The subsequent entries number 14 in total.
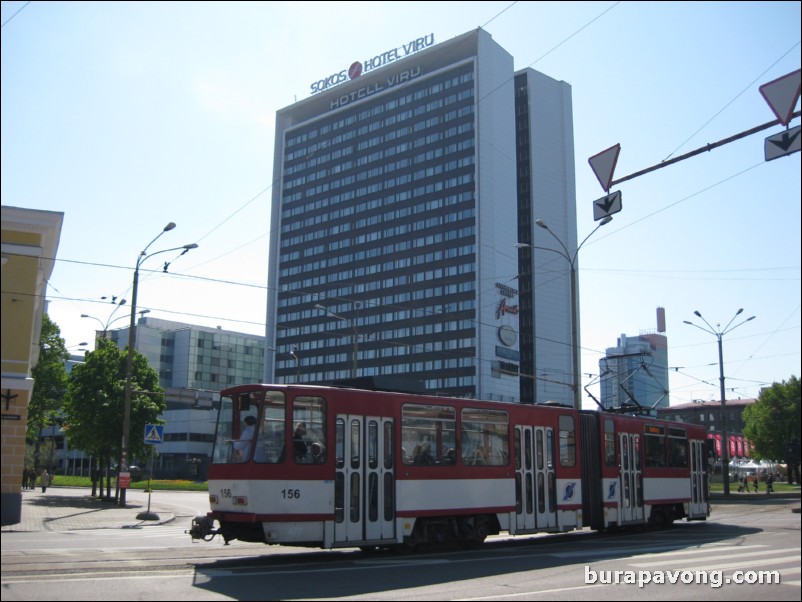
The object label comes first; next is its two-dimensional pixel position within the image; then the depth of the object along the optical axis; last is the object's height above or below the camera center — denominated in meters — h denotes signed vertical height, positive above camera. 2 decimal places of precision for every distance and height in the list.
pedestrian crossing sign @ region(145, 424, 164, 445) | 26.97 +0.35
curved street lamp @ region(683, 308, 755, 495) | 41.66 +1.15
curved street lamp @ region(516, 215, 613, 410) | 24.72 +3.11
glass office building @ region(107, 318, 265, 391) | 104.62 +12.53
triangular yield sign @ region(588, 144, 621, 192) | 13.91 +5.11
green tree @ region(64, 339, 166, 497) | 35.66 +1.69
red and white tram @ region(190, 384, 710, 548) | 13.51 -0.43
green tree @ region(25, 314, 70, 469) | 46.38 +3.92
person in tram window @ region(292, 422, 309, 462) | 13.69 +0.06
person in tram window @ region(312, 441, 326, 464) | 13.88 -0.12
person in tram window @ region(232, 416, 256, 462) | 13.56 +0.08
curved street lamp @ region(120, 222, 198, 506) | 28.47 +2.39
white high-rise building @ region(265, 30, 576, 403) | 102.00 +32.45
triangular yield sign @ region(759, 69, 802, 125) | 10.74 +4.96
